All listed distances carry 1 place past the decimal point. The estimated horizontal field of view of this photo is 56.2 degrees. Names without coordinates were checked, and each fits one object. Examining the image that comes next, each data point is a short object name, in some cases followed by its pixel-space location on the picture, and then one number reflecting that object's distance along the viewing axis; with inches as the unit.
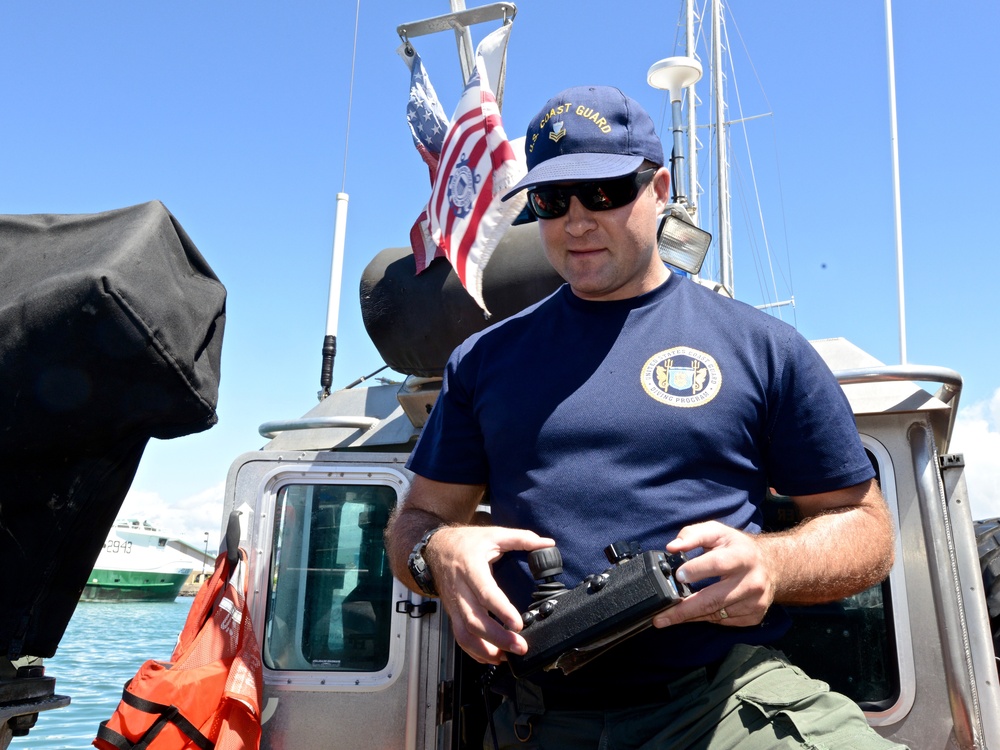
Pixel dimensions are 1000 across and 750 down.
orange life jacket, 114.9
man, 66.1
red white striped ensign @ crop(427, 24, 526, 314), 144.0
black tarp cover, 80.4
